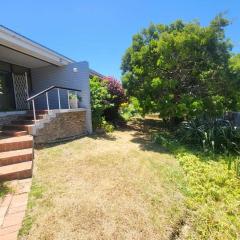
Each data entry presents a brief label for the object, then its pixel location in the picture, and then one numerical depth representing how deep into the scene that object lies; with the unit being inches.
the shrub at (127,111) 474.2
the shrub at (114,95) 428.5
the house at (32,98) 201.6
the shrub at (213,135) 262.2
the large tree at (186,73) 283.4
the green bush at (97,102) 352.5
